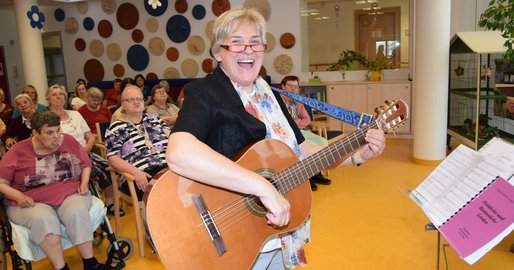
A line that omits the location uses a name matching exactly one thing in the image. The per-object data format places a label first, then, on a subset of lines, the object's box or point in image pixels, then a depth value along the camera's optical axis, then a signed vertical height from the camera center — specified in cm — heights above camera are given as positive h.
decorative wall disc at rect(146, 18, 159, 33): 905 +109
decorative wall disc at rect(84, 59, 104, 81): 970 +18
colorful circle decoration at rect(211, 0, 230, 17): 844 +133
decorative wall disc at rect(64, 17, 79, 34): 973 +125
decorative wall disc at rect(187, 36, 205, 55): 877 +59
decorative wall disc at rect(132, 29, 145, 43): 922 +89
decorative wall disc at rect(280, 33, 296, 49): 804 +54
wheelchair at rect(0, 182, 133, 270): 276 -113
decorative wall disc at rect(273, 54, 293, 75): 812 +10
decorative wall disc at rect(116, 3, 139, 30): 918 +133
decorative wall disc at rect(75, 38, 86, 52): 976 +80
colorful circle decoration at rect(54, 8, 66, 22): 983 +152
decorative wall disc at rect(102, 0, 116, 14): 927 +158
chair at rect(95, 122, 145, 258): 320 -102
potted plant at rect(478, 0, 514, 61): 348 +34
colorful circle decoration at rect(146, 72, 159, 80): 927 -2
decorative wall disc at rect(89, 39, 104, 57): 960 +70
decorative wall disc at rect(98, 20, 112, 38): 944 +110
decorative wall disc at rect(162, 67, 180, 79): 909 +2
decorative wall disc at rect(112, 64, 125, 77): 951 +15
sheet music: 148 -46
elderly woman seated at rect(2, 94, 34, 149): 441 -50
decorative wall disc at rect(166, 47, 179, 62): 903 +44
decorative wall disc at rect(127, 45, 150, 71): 929 +41
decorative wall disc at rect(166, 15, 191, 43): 880 +96
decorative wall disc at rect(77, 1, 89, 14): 955 +163
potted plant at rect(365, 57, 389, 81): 750 -5
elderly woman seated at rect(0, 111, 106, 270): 279 -79
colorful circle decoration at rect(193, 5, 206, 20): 861 +126
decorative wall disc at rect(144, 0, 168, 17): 883 +140
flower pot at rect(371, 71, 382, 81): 749 -21
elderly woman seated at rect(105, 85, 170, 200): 346 -57
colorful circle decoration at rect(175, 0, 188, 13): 872 +142
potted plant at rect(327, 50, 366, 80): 798 +8
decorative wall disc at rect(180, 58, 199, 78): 890 +12
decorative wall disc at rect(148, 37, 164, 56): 910 +64
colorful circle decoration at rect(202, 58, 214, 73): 876 +16
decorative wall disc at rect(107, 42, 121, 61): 947 +58
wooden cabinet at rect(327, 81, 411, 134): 716 -52
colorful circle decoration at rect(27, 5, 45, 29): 738 +113
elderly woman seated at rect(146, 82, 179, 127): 498 -37
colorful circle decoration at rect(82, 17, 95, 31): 956 +125
